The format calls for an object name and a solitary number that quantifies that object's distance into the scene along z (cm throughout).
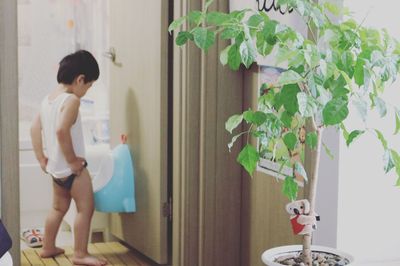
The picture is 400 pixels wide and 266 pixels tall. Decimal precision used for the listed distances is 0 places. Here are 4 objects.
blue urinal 413
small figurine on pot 229
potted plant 202
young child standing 405
